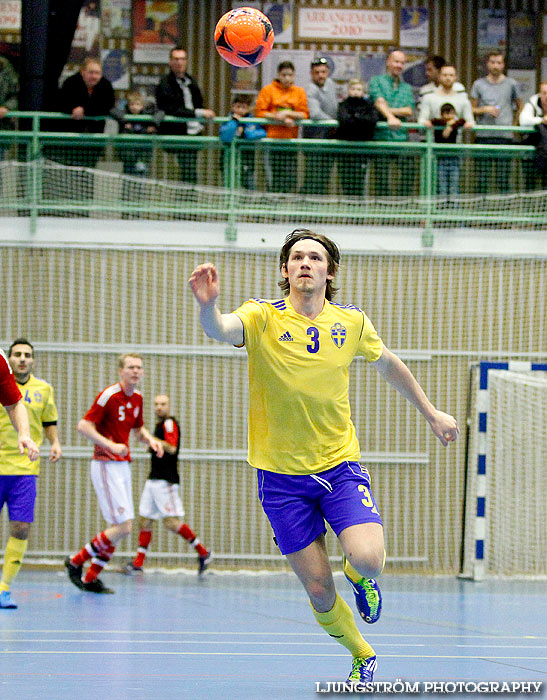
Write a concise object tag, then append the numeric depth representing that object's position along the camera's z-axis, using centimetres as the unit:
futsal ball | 1009
